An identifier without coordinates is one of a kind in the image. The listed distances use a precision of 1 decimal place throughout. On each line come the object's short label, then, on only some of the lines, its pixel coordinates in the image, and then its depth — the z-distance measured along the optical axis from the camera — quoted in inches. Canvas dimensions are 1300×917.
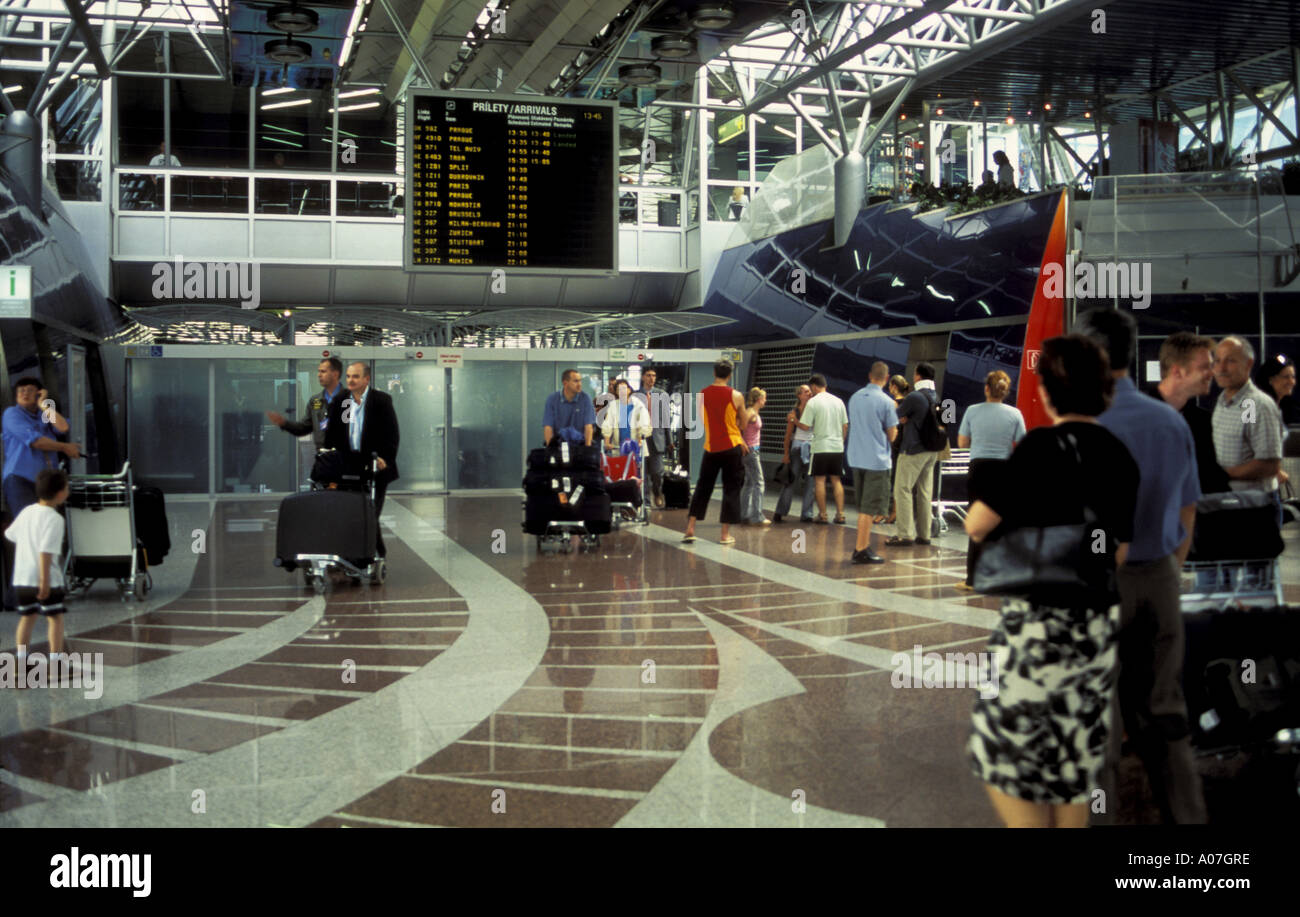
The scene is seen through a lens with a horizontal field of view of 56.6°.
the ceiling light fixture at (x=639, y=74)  674.0
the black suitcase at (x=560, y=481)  459.2
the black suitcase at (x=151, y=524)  373.7
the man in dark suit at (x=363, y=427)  386.3
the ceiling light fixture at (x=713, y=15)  621.3
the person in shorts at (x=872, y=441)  454.6
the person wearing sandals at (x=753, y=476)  581.3
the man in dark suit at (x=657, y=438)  649.0
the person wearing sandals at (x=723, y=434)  460.4
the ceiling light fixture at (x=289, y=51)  611.2
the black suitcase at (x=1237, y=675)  167.0
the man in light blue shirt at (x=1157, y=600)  150.0
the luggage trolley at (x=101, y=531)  358.0
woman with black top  131.0
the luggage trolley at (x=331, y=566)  370.6
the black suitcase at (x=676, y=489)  650.2
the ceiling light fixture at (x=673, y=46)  662.5
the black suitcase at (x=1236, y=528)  178.2
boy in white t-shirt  264.2
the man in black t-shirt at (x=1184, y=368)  180.2
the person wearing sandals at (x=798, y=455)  593.0
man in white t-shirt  533.0
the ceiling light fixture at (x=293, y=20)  565.3
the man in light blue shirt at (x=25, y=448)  340.2
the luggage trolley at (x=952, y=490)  519.8
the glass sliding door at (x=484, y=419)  831.1
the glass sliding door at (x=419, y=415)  827.4
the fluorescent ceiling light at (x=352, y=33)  685.9
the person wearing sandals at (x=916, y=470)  445.1
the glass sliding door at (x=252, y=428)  800.3
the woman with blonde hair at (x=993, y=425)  355.9
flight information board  510.9
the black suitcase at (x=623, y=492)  533.3
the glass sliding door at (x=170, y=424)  788.0
